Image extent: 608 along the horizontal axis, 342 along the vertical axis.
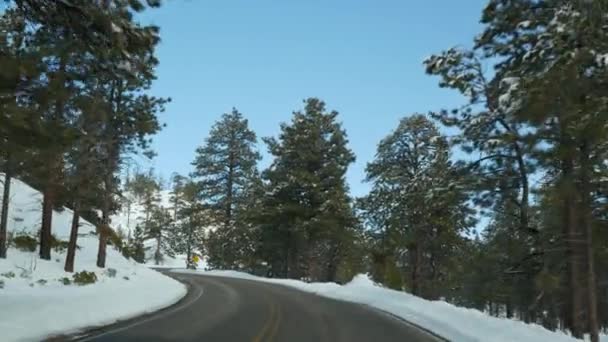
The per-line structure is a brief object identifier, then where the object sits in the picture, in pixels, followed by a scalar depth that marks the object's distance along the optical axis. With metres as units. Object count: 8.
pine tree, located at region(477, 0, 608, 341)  11.05
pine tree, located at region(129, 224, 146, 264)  44.66
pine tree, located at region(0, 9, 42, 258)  8.91
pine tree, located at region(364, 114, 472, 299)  18.67
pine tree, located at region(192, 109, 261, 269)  56.88
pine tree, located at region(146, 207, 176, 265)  84.62
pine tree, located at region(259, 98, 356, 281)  42.66
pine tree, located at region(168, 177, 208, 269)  61.19
